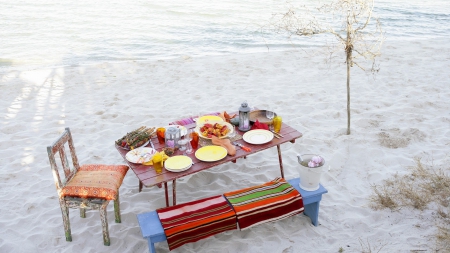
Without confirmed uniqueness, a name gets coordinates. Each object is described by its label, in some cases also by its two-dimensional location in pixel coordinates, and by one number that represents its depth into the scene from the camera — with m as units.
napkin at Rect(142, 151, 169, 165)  3.29
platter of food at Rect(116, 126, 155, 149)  3.54
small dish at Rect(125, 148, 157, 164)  3.30
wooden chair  3.11
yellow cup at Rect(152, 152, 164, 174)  3.12
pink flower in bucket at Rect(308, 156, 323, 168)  3.29
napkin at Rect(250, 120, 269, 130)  3.80
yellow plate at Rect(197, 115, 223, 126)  3.98
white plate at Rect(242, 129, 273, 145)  3.56
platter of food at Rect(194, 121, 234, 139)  3.67
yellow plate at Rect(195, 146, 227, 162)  3.31
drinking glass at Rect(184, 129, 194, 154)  3.48
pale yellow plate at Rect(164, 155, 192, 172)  3.17
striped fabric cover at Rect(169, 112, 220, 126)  4.10
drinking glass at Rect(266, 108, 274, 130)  4.04
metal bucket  3.29
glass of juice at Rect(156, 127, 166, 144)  3.64
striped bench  2.90
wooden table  3.09
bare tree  4.61
